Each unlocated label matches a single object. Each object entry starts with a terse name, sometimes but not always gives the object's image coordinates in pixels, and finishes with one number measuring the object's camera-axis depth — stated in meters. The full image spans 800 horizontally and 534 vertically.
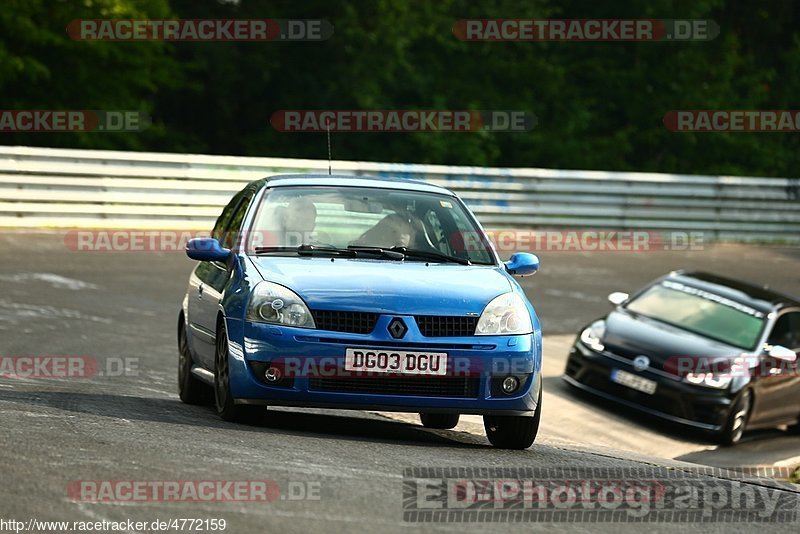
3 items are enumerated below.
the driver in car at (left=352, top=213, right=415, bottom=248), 19.27
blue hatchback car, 17.25
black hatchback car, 30.34
